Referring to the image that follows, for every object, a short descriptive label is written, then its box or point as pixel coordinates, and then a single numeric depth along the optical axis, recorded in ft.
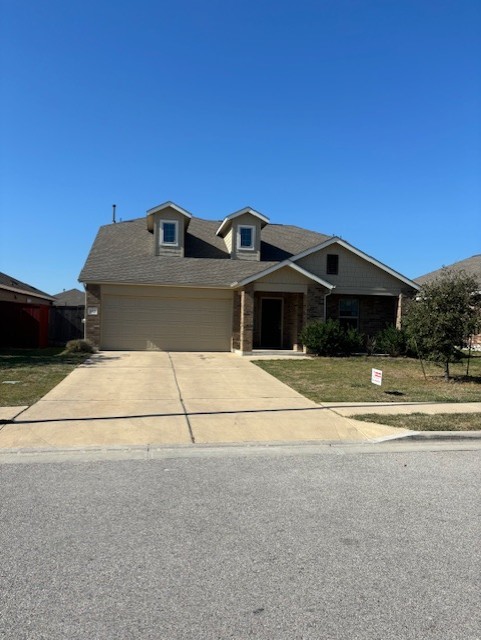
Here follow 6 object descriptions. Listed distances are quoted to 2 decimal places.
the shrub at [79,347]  66.69
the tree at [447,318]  45.09
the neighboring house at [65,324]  82.74
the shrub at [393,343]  69.82
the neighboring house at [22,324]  74.74
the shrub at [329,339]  67.87
